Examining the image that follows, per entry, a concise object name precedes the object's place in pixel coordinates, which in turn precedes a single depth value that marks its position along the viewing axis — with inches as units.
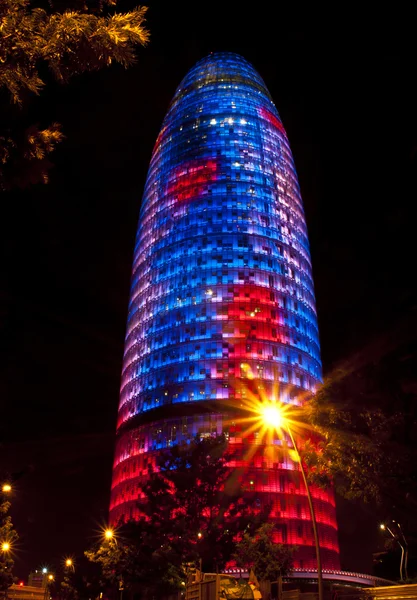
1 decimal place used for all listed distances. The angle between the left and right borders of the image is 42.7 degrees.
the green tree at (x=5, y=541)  1603.1
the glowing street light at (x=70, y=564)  2999.5
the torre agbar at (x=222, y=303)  3681.1
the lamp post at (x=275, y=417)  914.7
